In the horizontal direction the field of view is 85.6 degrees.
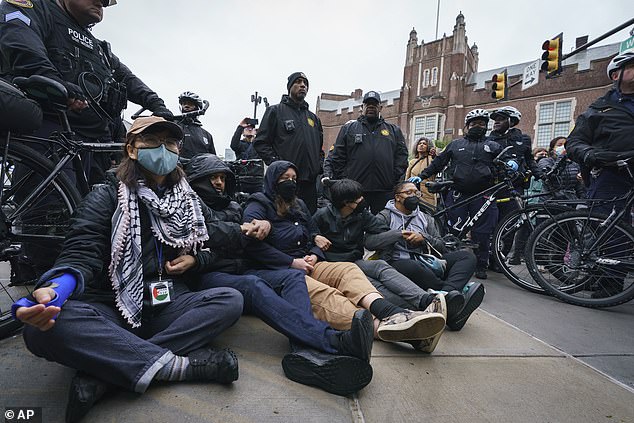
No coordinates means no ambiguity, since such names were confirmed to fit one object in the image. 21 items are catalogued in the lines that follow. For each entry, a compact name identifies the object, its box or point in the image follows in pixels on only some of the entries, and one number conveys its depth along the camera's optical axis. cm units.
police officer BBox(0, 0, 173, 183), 200
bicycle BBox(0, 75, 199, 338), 183
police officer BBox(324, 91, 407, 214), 403
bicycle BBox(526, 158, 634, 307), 295
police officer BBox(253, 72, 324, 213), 383
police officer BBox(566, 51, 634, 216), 303
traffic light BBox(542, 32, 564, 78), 867
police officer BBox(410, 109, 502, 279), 414
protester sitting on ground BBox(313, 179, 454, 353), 261
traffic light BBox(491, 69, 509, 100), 1063
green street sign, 654
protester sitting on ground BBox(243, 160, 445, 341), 184
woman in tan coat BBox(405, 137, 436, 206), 619
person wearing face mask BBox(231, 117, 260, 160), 636
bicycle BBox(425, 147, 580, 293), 351
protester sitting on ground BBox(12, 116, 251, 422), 133
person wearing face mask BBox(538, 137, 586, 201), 409
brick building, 1967
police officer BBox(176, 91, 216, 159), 441
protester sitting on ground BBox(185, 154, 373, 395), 152
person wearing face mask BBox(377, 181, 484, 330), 236
